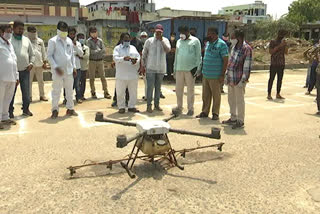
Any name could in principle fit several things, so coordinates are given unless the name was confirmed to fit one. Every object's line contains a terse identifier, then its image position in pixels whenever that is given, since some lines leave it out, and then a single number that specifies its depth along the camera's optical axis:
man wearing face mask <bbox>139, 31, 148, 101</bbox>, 8.75
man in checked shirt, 5.78
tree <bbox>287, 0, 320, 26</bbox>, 55.59
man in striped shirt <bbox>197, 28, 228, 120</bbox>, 6.14
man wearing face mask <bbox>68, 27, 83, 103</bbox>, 7.60
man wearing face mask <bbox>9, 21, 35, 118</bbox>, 6.21
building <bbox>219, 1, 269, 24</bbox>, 89.53
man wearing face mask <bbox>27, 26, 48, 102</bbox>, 7.77
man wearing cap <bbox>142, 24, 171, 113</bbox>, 6.86
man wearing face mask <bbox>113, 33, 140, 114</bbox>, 6.81
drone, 3.74
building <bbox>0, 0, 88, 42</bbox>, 27.74
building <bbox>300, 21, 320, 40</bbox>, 45.75
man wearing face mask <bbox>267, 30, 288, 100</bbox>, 8.69
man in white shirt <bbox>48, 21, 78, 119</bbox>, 6.26
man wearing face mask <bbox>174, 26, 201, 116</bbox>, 6.73
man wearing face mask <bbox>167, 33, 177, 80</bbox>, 10.15
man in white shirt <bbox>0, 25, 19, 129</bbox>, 5.60
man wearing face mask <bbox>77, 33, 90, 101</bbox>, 8.21
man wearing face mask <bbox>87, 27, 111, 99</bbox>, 8.34
